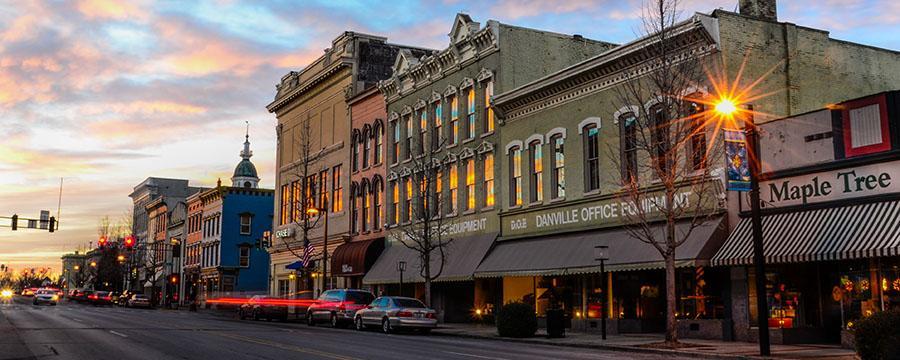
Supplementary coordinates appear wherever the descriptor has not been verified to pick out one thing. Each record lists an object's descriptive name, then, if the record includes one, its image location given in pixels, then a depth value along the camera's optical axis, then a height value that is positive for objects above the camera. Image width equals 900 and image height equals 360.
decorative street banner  20.03 +3.23
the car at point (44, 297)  72.31 +0.25
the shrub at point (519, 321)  27.08 -0.66
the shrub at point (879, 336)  15.64 -0.66
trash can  26.53 -0.71
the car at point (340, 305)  35.25 -0.20
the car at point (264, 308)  44.67 -0.43
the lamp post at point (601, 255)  25.70 +1.37
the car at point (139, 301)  71.12 -0.08
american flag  45.31 +2.50
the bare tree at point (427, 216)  35.88 +3.84
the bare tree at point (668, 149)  23.23 +4.63
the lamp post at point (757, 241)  19.11 +1.36
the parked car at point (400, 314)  30.16 -0.51
